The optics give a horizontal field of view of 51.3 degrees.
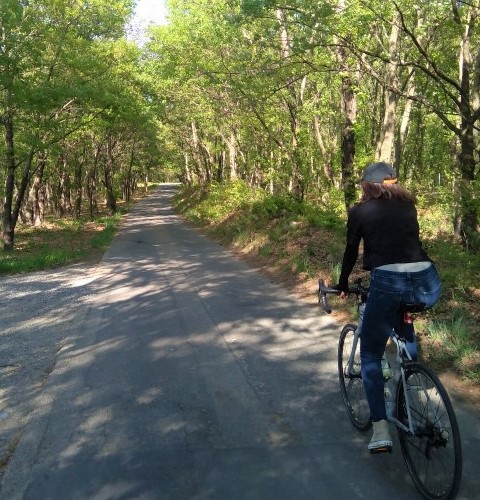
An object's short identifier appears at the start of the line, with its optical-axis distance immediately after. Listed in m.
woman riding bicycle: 3.25
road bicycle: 2.89
